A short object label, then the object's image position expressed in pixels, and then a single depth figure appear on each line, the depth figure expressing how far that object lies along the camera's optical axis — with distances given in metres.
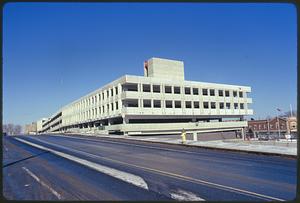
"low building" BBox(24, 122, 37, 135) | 149.50
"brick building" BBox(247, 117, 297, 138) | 75.07
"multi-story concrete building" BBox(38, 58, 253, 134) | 51.62
